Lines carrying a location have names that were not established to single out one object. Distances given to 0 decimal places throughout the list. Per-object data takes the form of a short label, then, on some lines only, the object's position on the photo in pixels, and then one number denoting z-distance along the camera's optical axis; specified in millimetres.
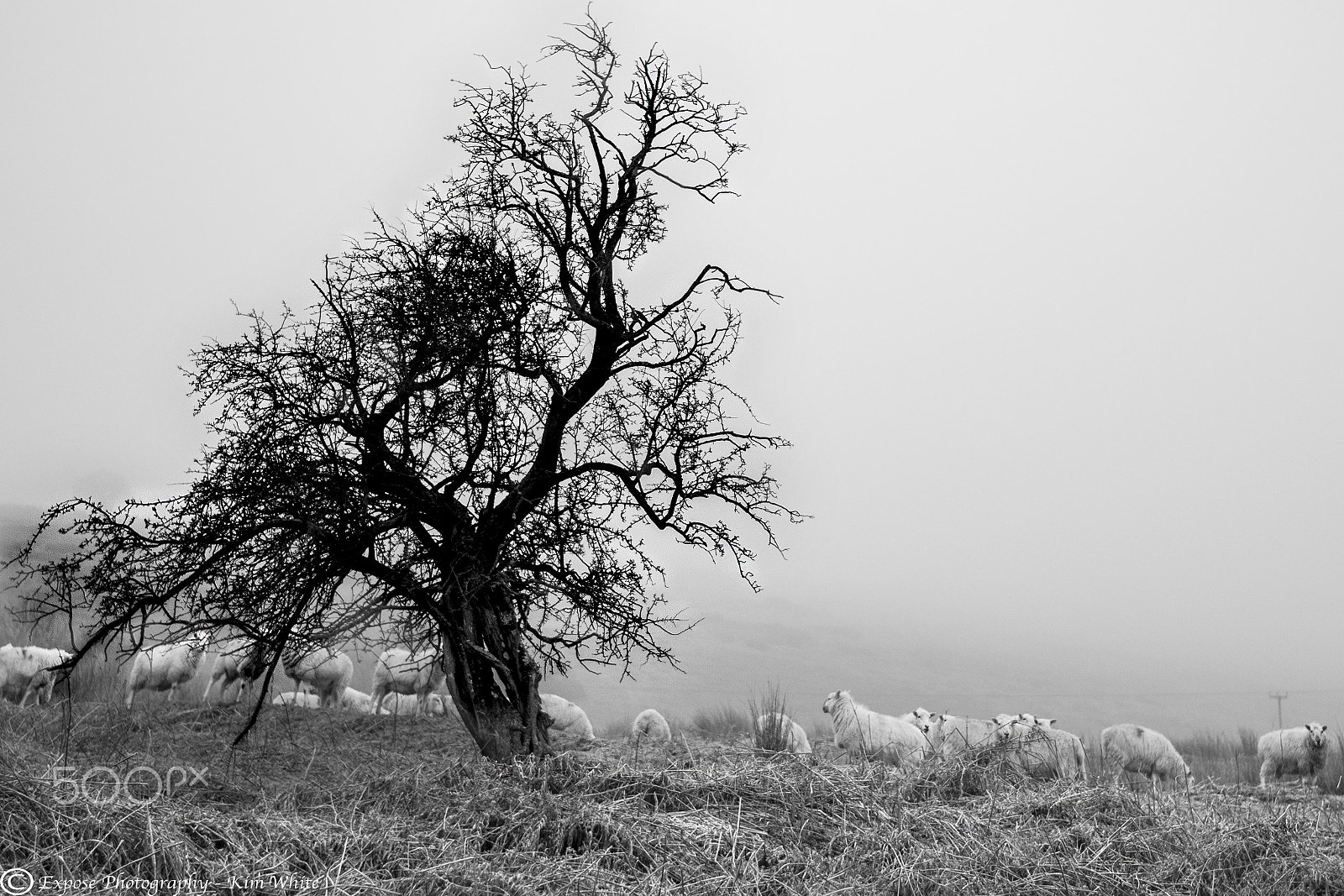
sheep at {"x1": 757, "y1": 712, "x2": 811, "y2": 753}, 11133
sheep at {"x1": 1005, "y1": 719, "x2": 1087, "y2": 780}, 10305
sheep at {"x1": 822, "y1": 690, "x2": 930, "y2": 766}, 12484
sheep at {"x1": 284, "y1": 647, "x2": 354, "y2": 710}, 15062
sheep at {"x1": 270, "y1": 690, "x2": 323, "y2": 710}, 15247
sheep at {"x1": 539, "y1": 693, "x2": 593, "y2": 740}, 14117
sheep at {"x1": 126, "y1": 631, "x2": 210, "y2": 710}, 15164
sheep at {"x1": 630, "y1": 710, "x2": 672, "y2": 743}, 13875
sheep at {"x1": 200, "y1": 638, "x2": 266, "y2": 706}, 9125
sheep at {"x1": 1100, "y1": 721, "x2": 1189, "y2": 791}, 14125
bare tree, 8984
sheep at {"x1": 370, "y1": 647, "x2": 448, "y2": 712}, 14641
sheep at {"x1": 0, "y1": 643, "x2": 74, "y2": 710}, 14915
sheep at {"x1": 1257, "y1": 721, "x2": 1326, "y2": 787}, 14367
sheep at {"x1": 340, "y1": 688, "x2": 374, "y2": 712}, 16141
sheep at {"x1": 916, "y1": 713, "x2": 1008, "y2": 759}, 10227
